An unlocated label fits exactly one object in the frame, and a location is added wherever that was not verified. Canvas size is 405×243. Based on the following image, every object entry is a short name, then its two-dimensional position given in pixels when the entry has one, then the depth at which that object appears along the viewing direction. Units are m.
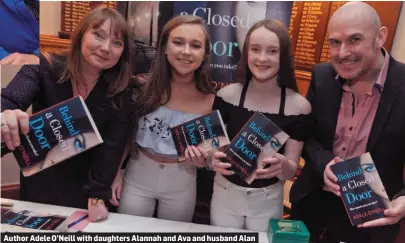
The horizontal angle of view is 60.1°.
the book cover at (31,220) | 1.42
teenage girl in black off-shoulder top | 1.55
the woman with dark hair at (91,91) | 1.61
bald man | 1.47
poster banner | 1.97
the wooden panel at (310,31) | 3.01
